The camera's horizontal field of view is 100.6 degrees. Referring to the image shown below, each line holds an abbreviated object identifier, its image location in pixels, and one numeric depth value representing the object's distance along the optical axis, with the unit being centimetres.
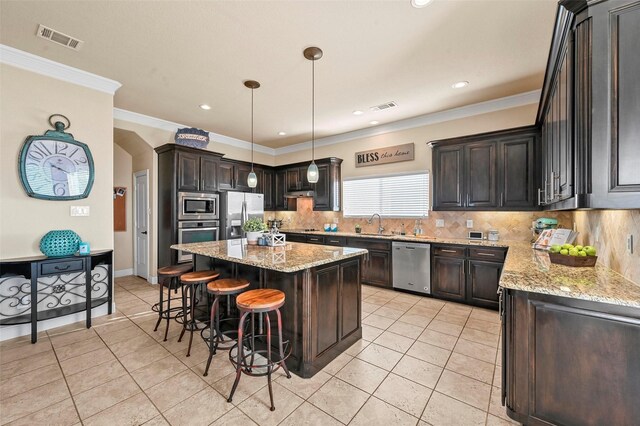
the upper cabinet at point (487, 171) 370
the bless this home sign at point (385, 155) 502
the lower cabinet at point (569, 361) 138
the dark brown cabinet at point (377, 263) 466
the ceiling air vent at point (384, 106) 423
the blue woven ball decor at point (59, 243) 294
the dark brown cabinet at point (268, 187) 675
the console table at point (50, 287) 280
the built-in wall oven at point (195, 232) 477
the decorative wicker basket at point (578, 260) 211
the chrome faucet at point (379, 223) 536
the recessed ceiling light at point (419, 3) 216
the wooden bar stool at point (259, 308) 195
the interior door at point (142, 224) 517
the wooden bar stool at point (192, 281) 266
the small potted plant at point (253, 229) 334
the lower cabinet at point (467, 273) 371
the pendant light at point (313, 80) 281
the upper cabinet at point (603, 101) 132
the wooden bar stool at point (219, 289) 228
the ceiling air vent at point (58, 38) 252
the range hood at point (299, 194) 621
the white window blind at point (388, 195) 490
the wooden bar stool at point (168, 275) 289
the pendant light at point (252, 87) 352
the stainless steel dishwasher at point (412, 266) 423
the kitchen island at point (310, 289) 223
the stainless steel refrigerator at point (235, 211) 546
